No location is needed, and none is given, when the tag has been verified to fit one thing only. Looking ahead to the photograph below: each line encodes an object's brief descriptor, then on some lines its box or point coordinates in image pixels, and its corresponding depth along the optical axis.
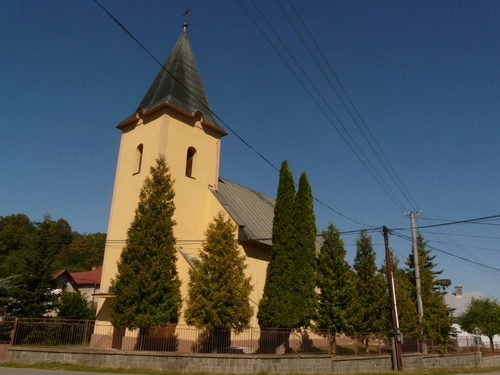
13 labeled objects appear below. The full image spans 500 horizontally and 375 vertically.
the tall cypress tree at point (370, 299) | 21.12
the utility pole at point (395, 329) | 17.77
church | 21.06
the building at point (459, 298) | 59.97
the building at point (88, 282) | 45.65
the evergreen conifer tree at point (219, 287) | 15.38
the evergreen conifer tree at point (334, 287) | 19.50
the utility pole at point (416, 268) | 23.18
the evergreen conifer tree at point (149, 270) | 15.66
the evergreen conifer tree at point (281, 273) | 17.88
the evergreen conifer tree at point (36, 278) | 23.83
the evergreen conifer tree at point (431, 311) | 23.41
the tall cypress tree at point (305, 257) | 18.22
